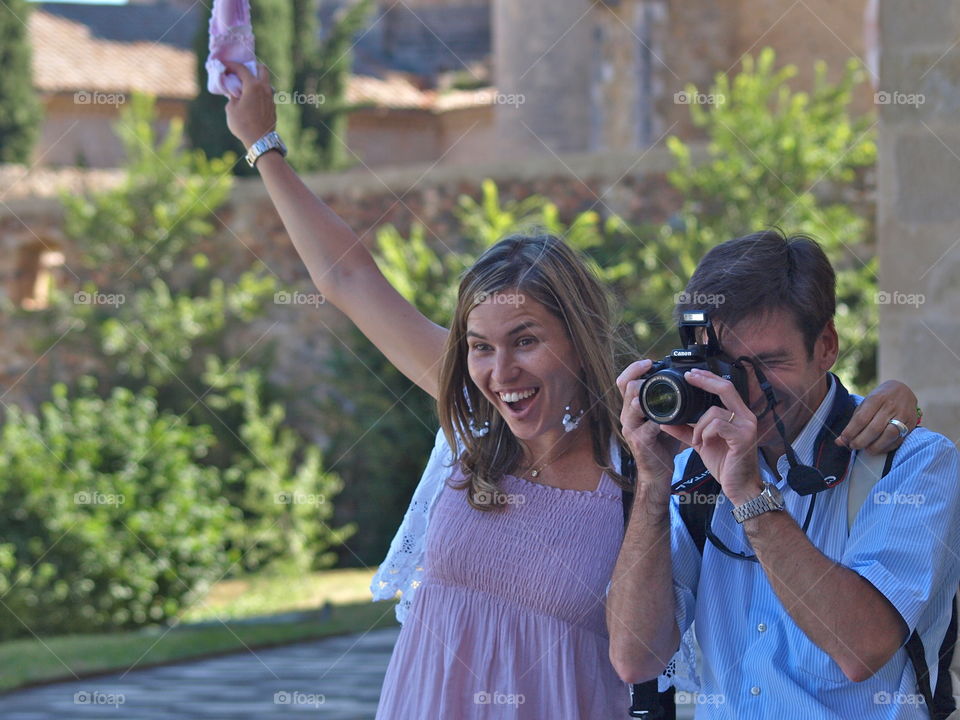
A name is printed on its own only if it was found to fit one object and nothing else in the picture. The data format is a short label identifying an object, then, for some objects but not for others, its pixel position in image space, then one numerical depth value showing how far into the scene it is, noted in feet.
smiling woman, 14.97
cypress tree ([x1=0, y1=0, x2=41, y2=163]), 128.88
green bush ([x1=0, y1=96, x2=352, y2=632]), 55.62
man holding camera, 11.82
